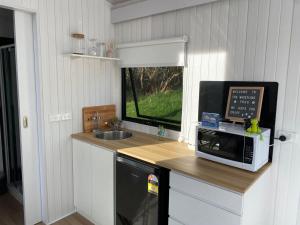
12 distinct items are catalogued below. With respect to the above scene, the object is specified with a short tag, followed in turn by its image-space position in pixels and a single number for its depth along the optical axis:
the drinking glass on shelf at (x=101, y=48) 2.76
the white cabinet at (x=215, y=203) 1.46
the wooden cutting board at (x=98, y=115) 2.81
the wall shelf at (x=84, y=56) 2.46
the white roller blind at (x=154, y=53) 2.37
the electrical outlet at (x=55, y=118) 2.49
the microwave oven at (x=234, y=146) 1.63
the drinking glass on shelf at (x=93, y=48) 2.70
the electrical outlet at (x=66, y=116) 2.60
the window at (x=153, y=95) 2.61
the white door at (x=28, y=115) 2.28
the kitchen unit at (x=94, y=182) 2.31
